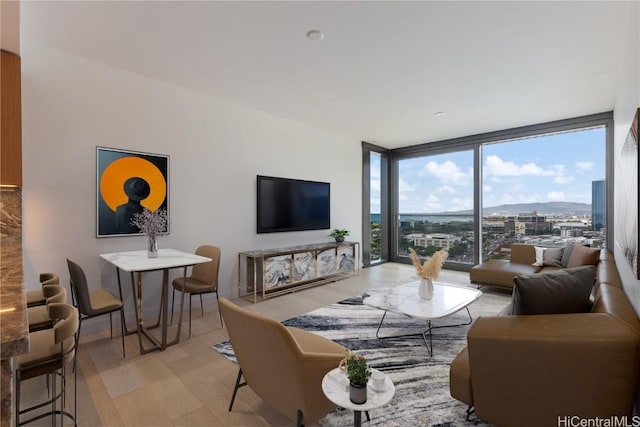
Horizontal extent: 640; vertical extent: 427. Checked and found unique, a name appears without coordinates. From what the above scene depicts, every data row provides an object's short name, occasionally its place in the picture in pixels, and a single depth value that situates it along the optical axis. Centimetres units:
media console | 423
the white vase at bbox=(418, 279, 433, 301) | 297
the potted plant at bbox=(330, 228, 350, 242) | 557
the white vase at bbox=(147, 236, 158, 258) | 298
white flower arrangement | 301
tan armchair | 138
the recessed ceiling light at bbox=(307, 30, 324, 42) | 257
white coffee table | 264
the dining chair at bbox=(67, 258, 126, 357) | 241
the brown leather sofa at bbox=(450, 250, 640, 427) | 133
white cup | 133
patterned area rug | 184
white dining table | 260
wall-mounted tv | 463
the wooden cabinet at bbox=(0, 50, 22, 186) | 163
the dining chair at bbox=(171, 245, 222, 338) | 327
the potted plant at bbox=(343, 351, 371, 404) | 125
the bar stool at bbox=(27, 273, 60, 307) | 221
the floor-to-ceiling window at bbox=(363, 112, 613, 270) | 482
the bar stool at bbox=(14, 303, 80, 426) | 140
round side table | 124
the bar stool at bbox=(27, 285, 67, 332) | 185
